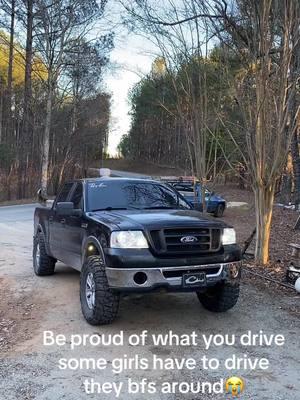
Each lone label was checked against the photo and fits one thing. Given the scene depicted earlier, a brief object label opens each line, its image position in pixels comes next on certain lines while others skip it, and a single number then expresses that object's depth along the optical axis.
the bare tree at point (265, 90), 7.69
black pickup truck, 4.92
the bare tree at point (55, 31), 28.22
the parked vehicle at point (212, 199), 18.77
